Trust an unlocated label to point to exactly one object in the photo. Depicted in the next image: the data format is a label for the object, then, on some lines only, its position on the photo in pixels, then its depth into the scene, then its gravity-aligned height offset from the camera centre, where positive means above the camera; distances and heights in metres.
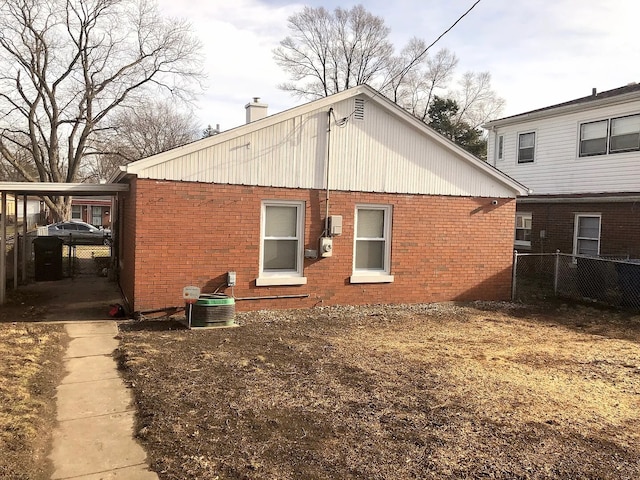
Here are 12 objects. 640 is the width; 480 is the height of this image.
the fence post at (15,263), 12.91 -1.28
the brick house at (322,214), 9.55 +0.21
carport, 10.61 +0.57
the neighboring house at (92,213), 51.25 +0.41
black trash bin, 15.07 -1.32
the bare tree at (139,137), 36.78 +7.51
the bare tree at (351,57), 43.94 +14.70
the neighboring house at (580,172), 14.88 +1.99
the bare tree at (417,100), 46.13 +12.06
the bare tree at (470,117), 48.13 +10.91
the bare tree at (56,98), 32.47 +7.95
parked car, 29.55 -0.93
